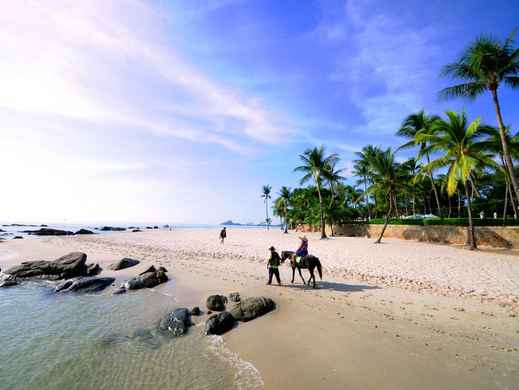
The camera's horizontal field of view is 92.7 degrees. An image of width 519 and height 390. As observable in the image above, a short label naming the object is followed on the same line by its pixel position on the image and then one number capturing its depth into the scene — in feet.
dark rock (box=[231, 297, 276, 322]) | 22.71
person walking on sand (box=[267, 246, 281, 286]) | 32.27
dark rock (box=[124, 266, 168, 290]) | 35.33
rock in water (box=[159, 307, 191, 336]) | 21.03
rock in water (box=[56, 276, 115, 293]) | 35.53
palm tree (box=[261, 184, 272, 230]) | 284.82
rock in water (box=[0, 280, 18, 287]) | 39.86
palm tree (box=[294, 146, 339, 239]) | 113.09
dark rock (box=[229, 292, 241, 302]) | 27.37
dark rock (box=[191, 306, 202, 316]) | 24.49
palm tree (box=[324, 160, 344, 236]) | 118.97
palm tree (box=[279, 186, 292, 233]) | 213.52
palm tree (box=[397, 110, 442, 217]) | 103.78
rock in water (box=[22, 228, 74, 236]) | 169.78
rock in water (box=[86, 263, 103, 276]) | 45.75
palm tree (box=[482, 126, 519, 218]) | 64.49
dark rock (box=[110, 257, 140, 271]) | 48.11
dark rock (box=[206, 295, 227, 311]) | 25.44
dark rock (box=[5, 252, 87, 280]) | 44.65
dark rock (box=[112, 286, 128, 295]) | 33.64
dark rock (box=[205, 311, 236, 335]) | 20.54
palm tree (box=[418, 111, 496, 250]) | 62.90
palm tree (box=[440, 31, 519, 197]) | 53.89
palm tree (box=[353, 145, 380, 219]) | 131.64
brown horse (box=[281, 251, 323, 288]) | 31.40
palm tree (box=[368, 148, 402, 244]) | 88.22
